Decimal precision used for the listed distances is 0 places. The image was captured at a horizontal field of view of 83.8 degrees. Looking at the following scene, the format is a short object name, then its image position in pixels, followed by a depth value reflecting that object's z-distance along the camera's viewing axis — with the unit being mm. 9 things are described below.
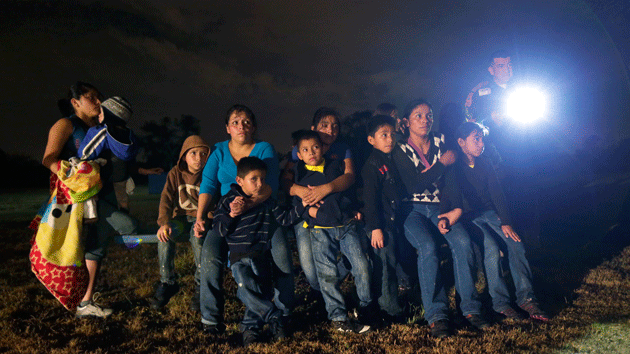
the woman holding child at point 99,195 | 3570
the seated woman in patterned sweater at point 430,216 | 3389
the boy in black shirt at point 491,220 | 3574
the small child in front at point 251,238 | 3188
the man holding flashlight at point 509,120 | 4699
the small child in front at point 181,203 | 3846
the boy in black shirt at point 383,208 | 3486
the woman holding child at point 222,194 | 3283
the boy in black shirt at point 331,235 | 3375
